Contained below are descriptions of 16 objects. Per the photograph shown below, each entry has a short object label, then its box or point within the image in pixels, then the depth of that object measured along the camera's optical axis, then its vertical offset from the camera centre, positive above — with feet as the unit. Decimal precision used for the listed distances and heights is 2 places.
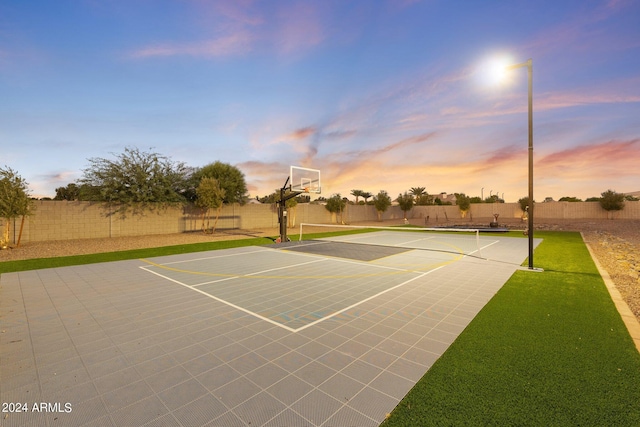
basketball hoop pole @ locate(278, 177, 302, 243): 60.29 -2.04
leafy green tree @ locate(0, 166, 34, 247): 47.26 +2.54
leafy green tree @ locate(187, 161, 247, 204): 86.98 +10.87
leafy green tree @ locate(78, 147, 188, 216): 68.54 +7.81
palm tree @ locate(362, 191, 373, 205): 216.54 +12.39
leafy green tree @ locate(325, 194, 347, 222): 125.49 +3.13
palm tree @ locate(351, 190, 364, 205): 216.39 +14.14
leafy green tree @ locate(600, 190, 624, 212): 117.50 +3.77
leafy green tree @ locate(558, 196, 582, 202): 171.69 +7.04
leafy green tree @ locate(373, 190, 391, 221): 148.05 +5.21
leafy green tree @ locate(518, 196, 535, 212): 129.25 +3.42
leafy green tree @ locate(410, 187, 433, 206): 186.66 +9.96
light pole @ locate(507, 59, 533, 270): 29.25 +10.47
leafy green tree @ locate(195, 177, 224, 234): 72.18 +4.62
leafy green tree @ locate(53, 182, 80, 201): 163.78 +11.59
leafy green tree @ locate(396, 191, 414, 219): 160.15 +5.52
